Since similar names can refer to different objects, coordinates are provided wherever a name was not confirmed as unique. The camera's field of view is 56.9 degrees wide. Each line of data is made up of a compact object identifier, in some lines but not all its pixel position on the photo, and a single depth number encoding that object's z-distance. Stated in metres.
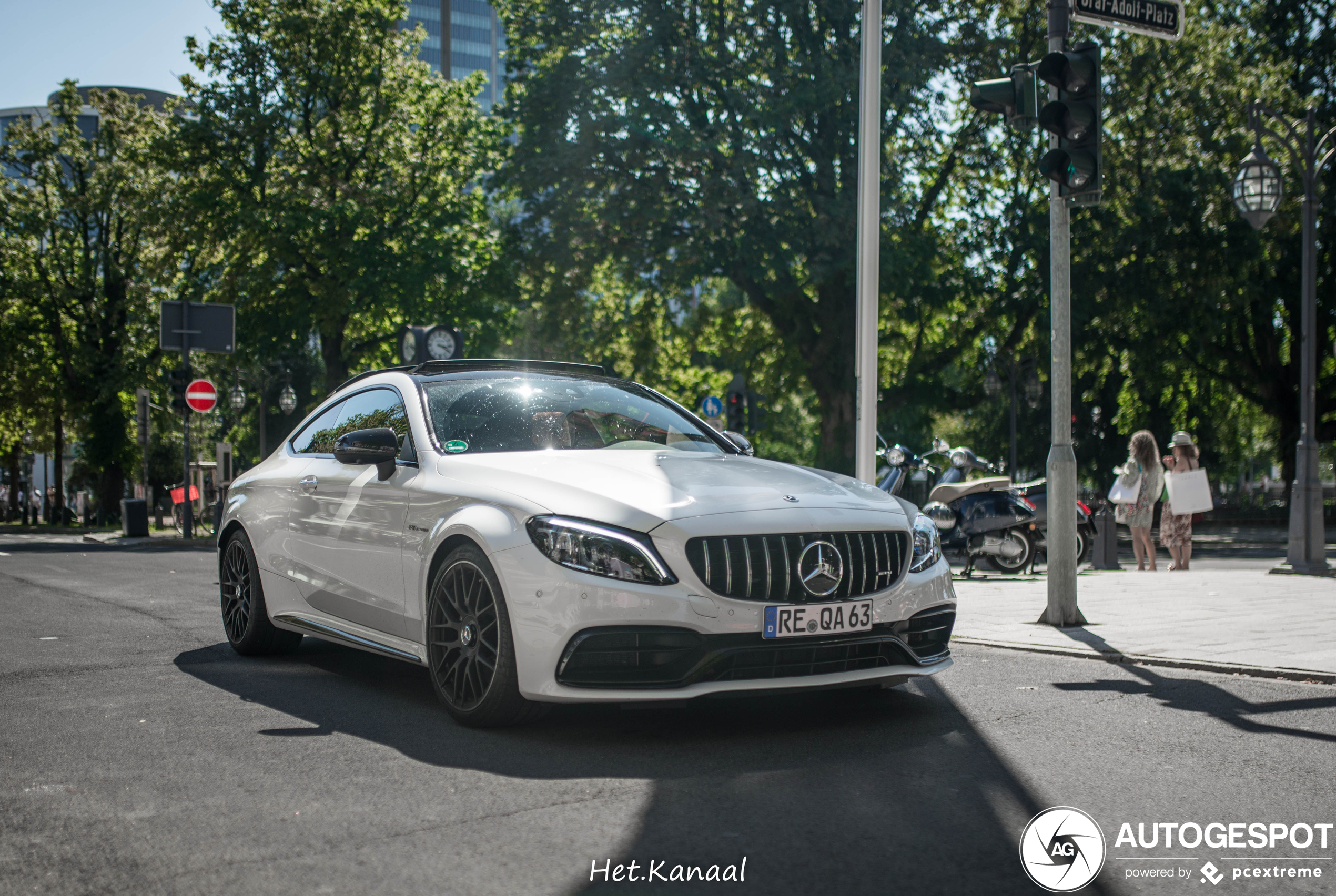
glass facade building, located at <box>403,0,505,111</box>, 132.50
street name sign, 8.00
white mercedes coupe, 4.48
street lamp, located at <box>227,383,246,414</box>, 36.81
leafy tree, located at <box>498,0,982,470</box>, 23.80
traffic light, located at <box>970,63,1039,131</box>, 8.55
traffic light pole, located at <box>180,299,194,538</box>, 24.48
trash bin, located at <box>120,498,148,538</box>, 27.98
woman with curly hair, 14.66
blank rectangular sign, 24.39
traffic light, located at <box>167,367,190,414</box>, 23.81
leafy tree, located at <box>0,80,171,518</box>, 37.59
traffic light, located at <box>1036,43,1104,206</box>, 7.88
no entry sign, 23.77
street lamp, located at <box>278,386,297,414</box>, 40.75
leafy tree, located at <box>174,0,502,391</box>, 30.00
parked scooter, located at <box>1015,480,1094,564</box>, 16.16
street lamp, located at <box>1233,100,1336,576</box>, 13.65
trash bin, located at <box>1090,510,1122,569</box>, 16.16
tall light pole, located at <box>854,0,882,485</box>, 10.30
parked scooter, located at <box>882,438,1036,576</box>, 14.50
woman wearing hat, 14.74
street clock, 14.05
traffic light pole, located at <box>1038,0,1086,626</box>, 8.20
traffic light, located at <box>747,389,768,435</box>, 25.30
